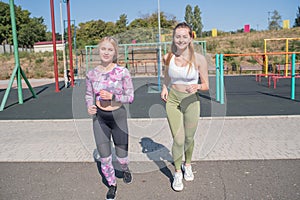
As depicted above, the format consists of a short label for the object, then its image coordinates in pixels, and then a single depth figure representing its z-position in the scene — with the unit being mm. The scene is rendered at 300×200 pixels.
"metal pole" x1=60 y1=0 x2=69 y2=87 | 15961
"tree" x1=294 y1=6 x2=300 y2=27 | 64188
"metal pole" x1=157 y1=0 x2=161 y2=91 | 11995
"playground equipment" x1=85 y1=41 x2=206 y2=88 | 20966
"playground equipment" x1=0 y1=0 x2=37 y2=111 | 9712
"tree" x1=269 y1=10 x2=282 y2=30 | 63775
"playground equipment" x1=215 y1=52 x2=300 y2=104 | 9289
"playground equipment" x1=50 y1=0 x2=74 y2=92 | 13658
